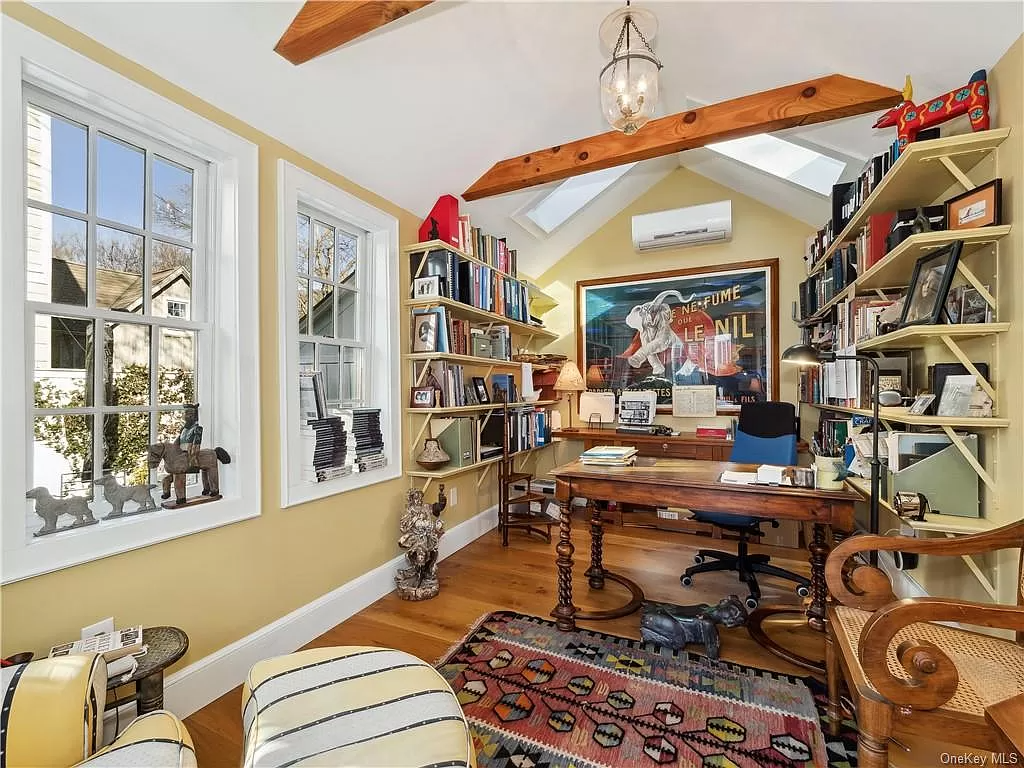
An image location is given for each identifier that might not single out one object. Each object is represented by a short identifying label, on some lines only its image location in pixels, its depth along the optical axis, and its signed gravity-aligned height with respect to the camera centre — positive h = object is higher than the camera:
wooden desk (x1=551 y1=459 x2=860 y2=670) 1.84 -0.49
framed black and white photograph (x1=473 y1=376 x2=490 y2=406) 3.42 -0.03
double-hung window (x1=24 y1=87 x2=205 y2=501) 1.43 +0.33
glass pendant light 1.64 +1.12
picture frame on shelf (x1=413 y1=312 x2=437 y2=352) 2.86 +0.33
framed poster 3.77 +0.47
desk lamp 1.75 -0.29
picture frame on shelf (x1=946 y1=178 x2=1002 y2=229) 1.61 +0.64
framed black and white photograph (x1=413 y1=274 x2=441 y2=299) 2.82 +0.61
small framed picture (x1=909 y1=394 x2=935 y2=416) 1.83 -0.09
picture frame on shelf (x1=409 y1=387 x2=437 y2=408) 2.88 -0.07
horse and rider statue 1.68 -0.27
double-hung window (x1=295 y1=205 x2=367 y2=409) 2.37 +0.46
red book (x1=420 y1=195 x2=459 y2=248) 2.96 +1.06
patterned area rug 1.47 -1.17
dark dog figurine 2.02 -1.08
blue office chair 2.54 -0.46
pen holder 1.87 -0.37
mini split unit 3.68 +1.30
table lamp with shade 4.16 +0.05
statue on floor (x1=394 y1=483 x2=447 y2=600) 2.57 -0.92
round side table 1.30 -0.79
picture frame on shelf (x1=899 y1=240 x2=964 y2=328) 1.67 +0.37
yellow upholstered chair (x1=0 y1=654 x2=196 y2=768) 0.94 -0.72
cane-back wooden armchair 1.00 -0.73
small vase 2.87 -0.44
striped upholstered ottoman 0.99 -0.78
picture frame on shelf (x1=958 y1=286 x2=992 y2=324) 1.68 +0.27
